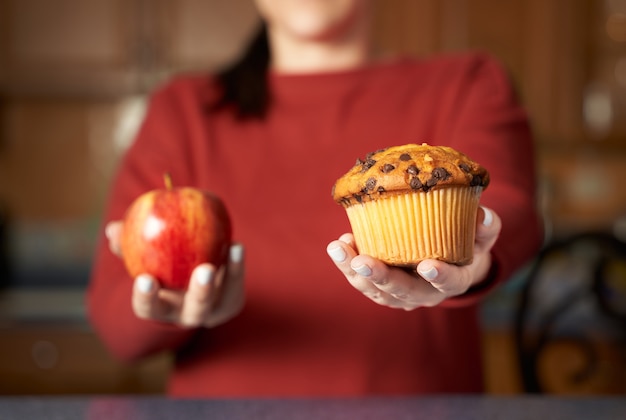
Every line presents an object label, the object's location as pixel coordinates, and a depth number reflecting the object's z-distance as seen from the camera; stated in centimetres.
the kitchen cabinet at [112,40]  268
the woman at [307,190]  85
